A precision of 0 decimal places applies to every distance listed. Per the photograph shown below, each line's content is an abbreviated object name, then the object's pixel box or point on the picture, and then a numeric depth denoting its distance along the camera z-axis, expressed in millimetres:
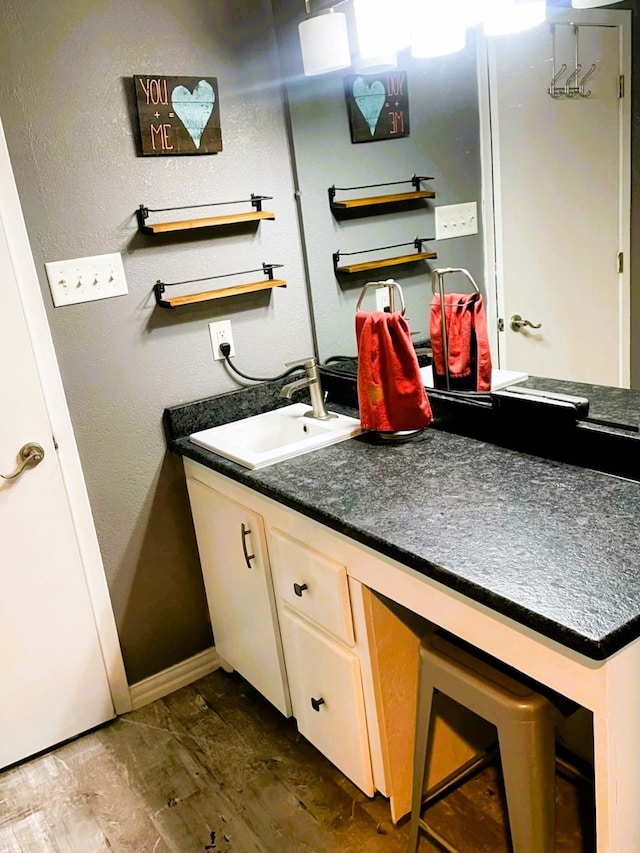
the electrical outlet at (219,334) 2150
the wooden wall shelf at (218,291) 2016
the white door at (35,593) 1840
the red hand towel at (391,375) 1802
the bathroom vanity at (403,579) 1053
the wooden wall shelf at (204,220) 1943
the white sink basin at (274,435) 1849
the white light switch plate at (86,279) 1870
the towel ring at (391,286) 1924
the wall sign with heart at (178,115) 1902
